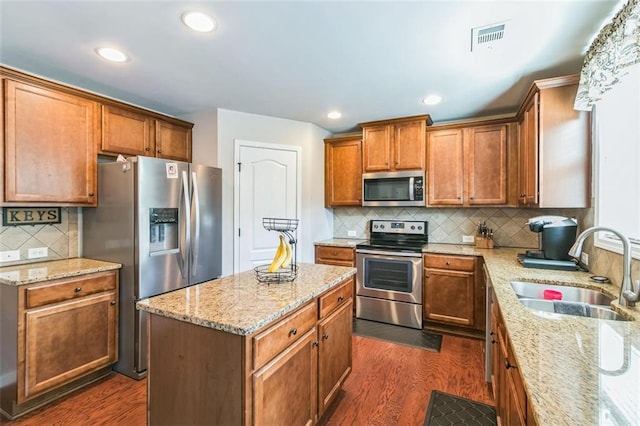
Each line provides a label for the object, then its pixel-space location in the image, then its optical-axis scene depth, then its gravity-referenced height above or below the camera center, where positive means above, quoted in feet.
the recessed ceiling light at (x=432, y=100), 9.36 +3.59
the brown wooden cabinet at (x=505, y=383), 3.32 -2.38
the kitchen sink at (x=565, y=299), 4.87 -1.59
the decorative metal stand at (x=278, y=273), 5.95 -1.28
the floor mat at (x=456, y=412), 6.10 -4.26
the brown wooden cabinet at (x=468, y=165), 10.38 +1.71
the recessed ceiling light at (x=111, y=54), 6.56 +3.54
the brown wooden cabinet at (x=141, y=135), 8.59 +2.42
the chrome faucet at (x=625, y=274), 4.49 -0.93
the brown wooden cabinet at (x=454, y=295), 9.82 -2.79
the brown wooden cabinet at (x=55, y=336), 6.26 -2.85
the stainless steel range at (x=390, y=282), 10.66 -2.59
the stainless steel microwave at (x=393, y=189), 11.31 +0.91
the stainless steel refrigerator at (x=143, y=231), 7.66 -0.55
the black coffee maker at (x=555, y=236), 7.27 -0.59
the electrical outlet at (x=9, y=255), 7.36 -1.11
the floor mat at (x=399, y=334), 9.60 -4.20
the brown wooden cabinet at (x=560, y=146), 6.86 +1.55
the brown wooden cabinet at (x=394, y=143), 11.22 +2.65
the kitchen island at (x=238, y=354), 3.91 -2.06
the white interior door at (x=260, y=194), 10.80 +0.65
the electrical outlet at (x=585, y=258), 6.94 -1.09
